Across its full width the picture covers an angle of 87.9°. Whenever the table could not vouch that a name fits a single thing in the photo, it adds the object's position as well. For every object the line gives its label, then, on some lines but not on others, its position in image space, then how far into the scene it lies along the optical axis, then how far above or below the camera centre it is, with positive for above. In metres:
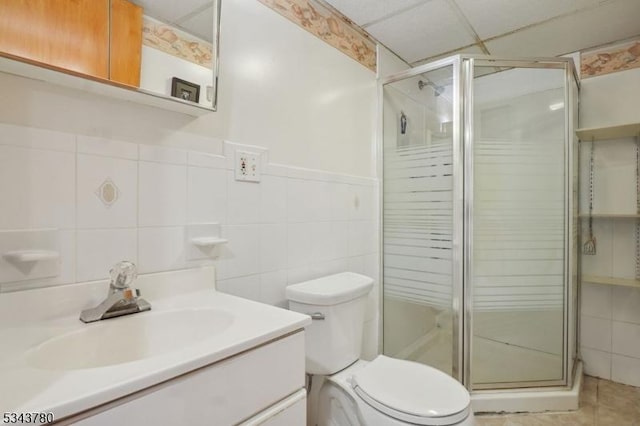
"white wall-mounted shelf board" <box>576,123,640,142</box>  1.88 +0.49
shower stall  1.84 -0.04
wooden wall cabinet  0.76 +0.44
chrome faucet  0.87 -0.24
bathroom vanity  0.54 -0.30
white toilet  1.12 -0.64
